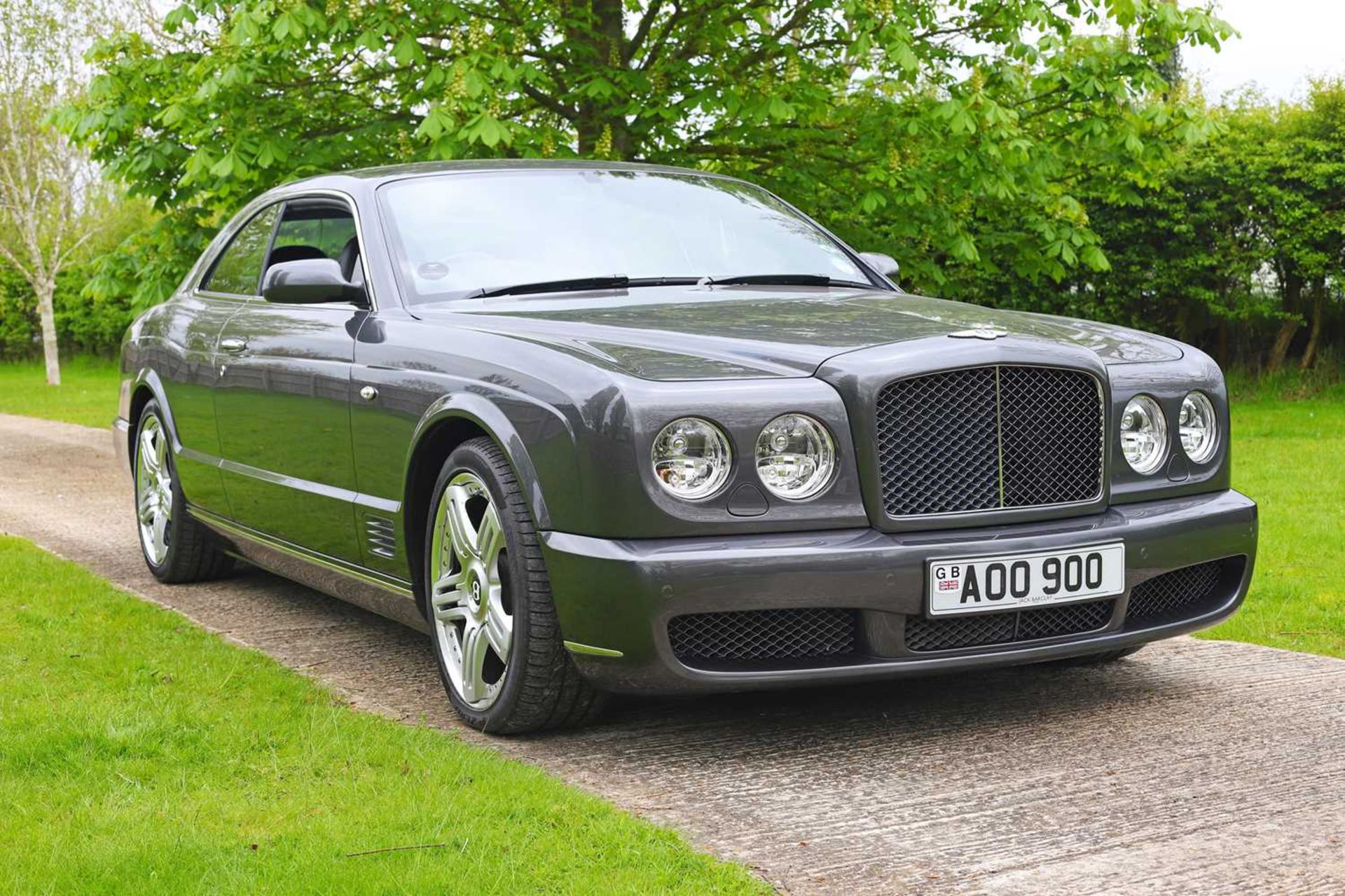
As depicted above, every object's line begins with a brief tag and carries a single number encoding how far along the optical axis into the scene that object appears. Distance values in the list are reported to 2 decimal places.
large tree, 10.15
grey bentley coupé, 3.73
